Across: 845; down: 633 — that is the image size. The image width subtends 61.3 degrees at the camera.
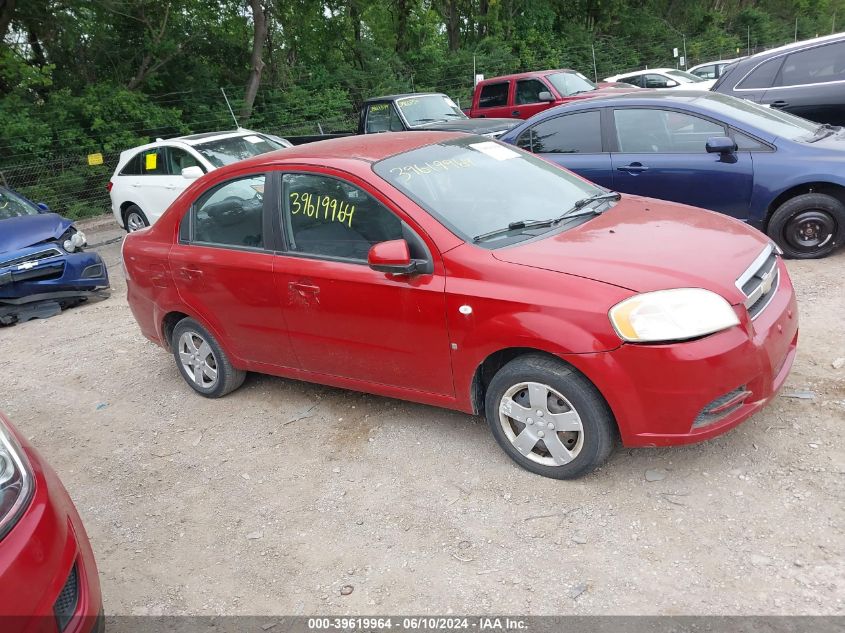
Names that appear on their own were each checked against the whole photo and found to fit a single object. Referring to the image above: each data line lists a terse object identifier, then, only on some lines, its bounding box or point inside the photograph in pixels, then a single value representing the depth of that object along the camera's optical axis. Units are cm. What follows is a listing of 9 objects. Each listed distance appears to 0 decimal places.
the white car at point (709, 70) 2020
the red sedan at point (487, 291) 318
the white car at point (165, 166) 1020
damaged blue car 777
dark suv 827
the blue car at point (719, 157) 602
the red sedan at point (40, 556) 224
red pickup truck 1395
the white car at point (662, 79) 1761
